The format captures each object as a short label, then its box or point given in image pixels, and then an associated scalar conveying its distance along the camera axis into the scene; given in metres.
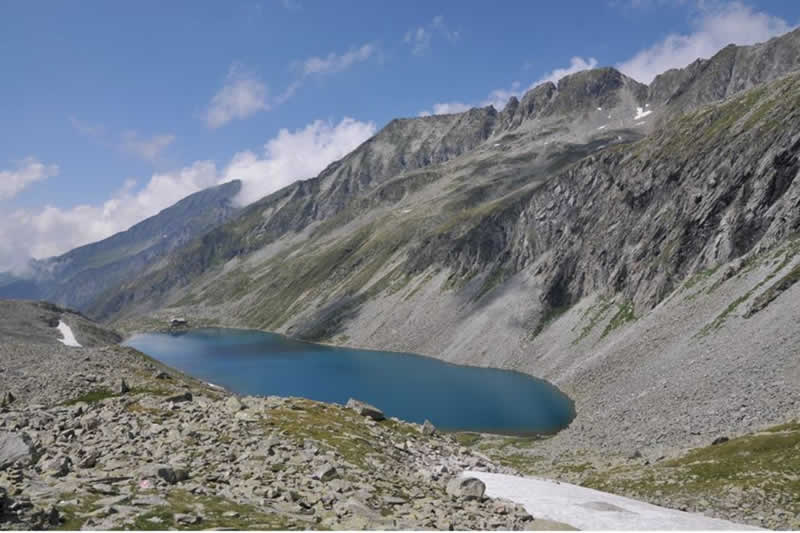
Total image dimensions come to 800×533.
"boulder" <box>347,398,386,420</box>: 44.09
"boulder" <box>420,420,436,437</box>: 43.37
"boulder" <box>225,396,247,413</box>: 36.06
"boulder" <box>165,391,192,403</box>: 39.25
